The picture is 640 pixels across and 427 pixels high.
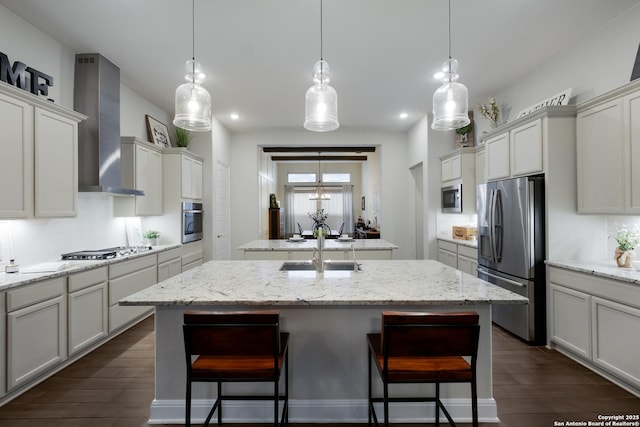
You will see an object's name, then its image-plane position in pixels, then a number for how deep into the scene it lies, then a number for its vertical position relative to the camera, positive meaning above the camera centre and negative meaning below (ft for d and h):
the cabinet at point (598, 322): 7.19 -2.81
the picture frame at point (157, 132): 15.47 +4.44
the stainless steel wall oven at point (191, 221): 15.34 -0.22
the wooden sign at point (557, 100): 10.76 +4.25
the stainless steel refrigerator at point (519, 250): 9.91 -1.16
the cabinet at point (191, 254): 15.59 -1.99
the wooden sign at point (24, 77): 8.26 +4.04
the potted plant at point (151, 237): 14.38 -0.92
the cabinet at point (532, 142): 9.79 +2.51
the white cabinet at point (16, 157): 7.47 +1.53
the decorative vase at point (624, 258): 8.44 -1.18
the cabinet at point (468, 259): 13.35 -1.98
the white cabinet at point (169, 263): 13.42 -2.10
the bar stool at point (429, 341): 4.71 -1.92
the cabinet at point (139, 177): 13.01 +1.78
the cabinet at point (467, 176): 15.46 +1.96
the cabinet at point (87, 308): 8.71 -2.72
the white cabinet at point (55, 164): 8.42 +1.55
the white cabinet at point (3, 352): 6.79 -2.96
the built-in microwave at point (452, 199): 15.70 +0.90
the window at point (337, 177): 39.22 +4.96
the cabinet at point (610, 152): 7.97 +1.76
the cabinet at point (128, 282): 10.45 -2.41
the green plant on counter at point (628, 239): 8.46 -0.67
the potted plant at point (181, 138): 16.85 +4.30
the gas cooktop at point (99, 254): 10.07 -1.25
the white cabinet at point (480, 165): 14.63 +2.40
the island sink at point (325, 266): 8.48 -1.40
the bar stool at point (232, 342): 4.80 -1.95
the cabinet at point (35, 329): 7.02 -2.74
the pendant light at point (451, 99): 7.07 +2.70
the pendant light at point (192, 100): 7.18 +2.74
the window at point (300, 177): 39.11 +4.99
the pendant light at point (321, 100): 7.00 +2.66
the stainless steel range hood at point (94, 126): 10.89 +3.28
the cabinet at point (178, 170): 15.10 +2.30
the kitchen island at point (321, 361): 6.39 -3.04
